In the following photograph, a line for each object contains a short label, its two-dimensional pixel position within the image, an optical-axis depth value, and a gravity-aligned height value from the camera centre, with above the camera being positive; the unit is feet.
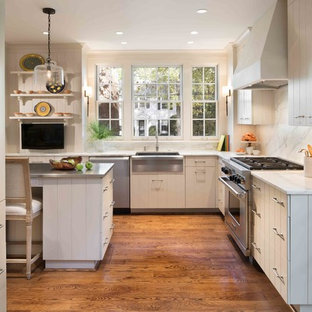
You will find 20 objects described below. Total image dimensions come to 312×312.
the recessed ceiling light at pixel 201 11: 13.34 +4.83
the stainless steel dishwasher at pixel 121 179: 17.88 -1.94
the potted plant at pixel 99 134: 19.22 +0.33
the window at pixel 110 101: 20.71 +2.26
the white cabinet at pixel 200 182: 18.01 -2.12
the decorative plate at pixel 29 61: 18.66 +4.13
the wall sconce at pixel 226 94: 19.54 +2.56
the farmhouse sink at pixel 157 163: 17.85 -1.14
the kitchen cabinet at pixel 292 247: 7.86 -2.41
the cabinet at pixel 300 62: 9.53 +2.21
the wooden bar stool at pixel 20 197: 10.11 -1.62
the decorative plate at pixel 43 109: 18.75 +1.64
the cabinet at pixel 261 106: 15.75 +1.48
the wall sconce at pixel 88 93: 19.43 +2.61
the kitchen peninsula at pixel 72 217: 10.82 -2.31
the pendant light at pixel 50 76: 11.68 +2.12
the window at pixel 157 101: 20.71 +2.25
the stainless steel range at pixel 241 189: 11.21 -1.62
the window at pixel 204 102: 20.65 +2.19
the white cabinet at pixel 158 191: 18.06 -2.57
